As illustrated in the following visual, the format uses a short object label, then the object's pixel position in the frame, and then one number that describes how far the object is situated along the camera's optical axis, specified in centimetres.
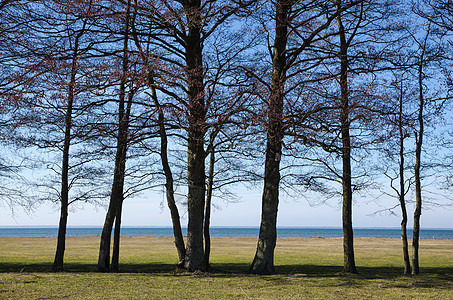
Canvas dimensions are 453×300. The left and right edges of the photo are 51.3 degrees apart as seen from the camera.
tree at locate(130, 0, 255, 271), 1342
